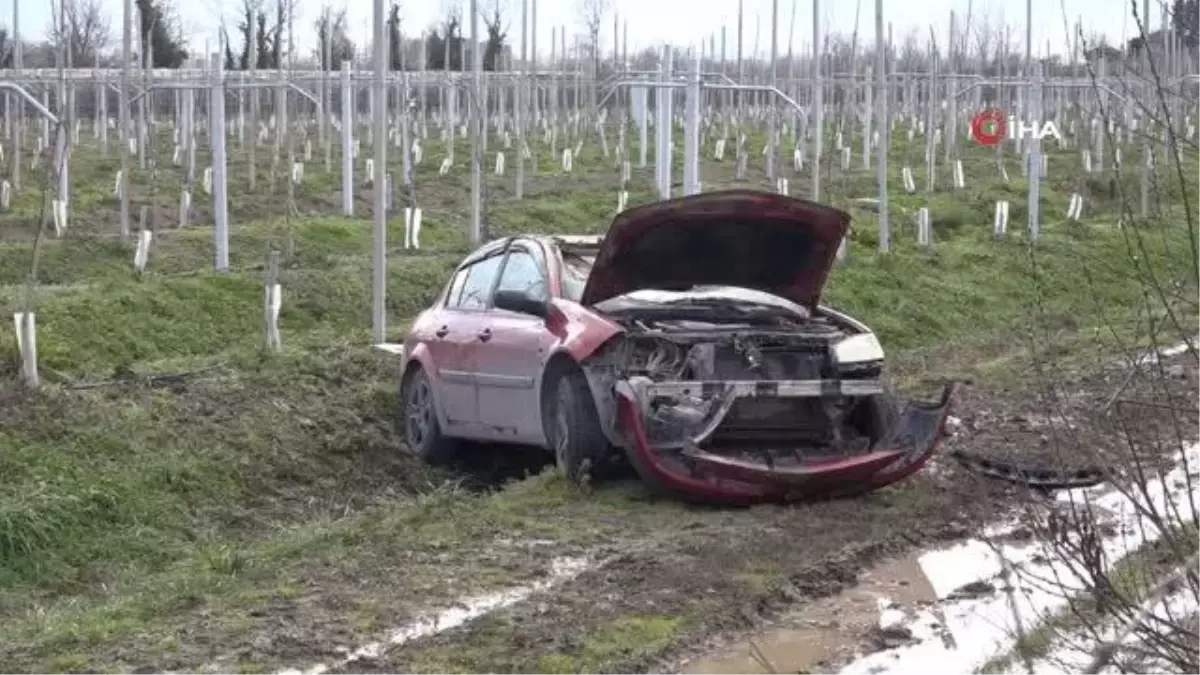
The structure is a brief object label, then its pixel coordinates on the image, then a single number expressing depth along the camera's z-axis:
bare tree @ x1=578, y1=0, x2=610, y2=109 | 45.08
